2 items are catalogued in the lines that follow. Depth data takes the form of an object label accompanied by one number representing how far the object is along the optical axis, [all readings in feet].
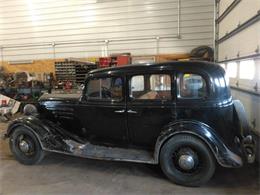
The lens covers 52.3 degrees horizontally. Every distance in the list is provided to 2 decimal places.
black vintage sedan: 10.39
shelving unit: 28.17
